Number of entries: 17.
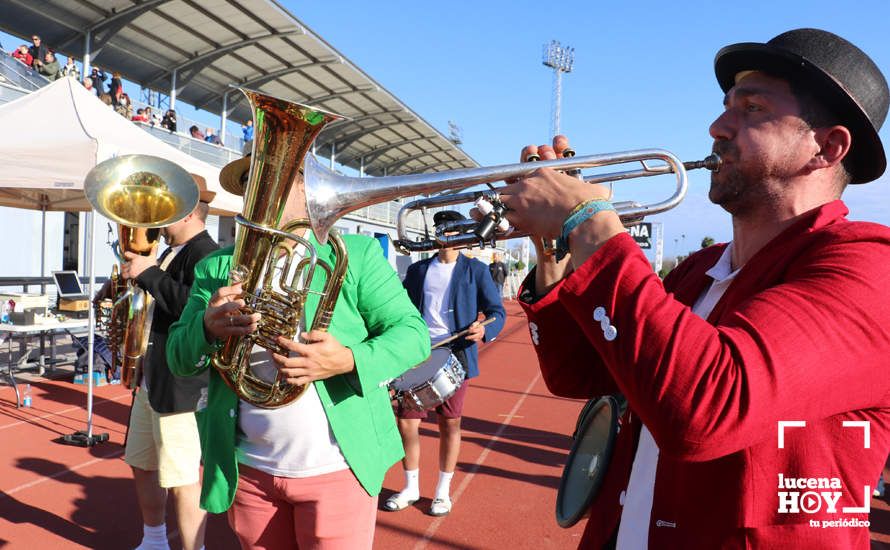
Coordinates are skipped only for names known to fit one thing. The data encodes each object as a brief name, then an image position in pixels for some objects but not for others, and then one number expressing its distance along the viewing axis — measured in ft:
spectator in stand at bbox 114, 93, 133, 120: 44.27
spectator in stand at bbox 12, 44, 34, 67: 39.29
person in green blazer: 6.88
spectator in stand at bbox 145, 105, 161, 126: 48.98
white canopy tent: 17.16
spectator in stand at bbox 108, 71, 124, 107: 44.27
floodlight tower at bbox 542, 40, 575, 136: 146.20
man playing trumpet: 3.22
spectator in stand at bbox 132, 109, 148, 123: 47.06
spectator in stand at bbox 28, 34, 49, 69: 39.82
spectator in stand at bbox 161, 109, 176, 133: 51.31
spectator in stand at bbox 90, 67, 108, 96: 42.75
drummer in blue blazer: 14.60
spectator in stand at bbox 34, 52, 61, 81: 39.37
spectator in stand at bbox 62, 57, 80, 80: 39.20
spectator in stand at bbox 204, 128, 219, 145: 60.03
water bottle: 22.65
